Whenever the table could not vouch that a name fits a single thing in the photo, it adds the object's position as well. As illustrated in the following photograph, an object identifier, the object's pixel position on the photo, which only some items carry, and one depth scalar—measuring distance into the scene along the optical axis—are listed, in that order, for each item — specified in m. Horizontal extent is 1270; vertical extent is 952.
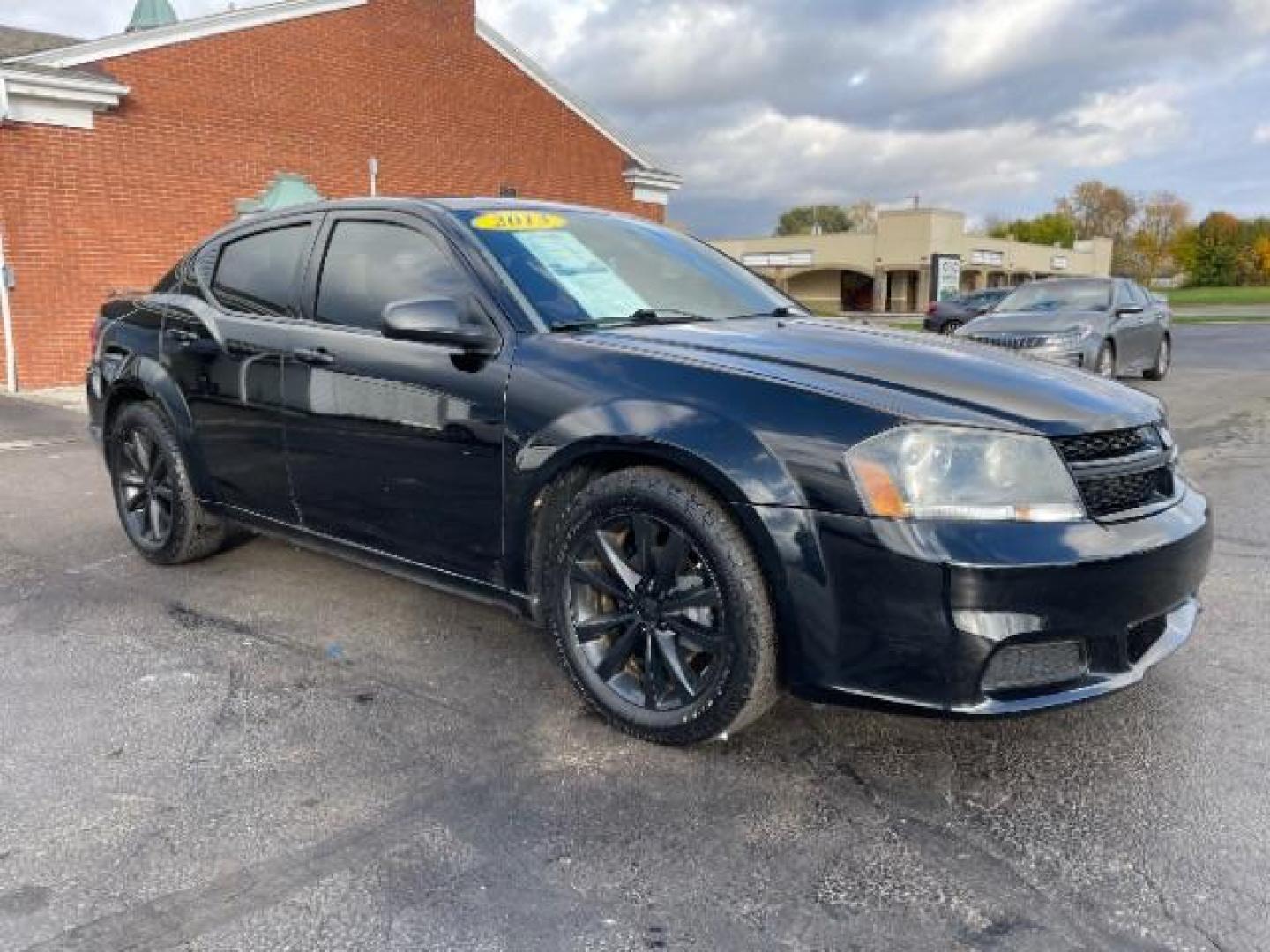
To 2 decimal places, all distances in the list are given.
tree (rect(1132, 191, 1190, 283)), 98.62
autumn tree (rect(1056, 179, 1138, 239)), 98.81
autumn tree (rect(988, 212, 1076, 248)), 93.19
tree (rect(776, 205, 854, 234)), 94.11
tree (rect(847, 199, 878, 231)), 94.38
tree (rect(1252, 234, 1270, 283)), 90.00
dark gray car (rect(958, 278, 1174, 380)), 11.23
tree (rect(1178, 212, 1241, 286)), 89.38
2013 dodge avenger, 2.55
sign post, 37.47
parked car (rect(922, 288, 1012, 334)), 20.03
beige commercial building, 52.31
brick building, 12.05
